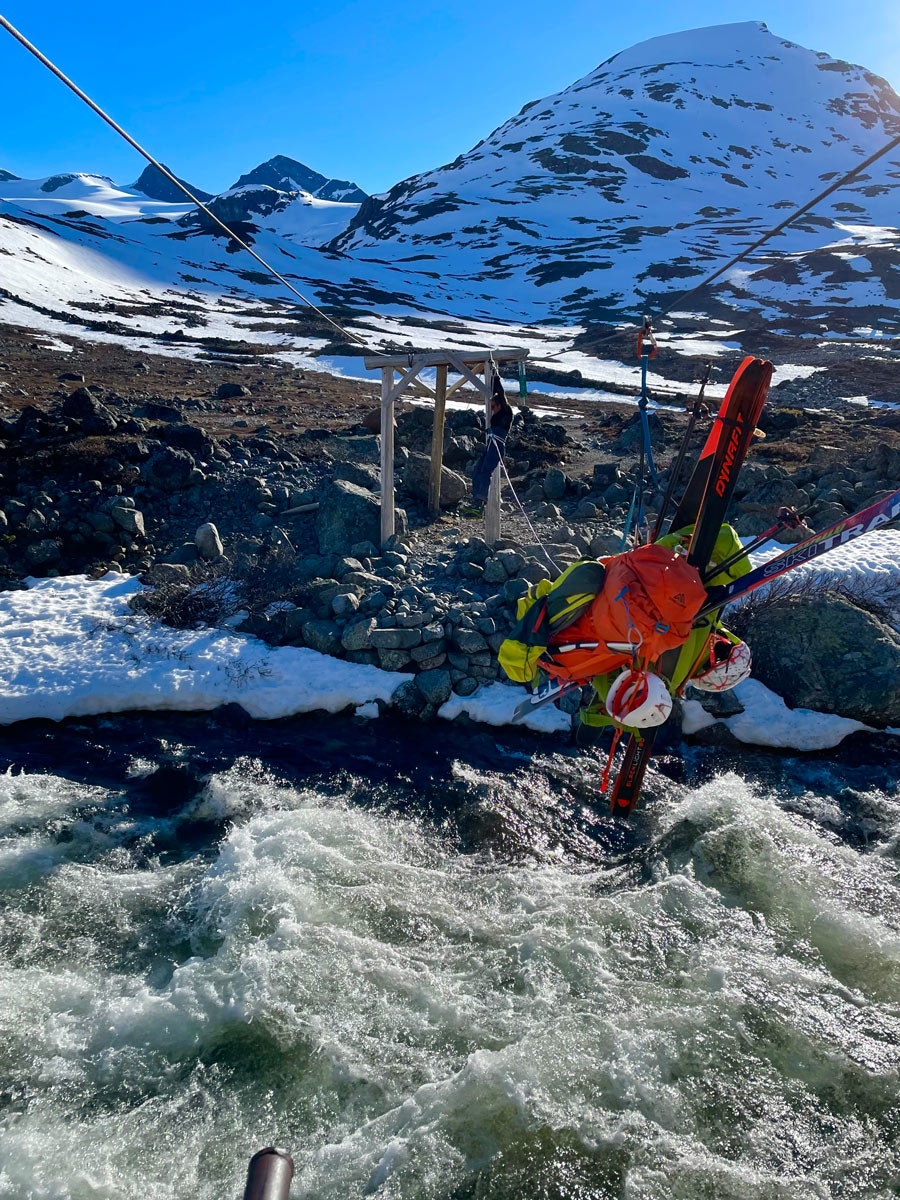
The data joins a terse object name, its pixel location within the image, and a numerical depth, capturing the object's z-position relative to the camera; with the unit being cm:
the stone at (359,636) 867
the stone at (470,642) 853
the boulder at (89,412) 1352
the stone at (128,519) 1098
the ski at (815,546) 334
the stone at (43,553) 1030
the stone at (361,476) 1245
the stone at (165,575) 993
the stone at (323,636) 880
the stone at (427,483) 1287
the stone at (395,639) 861
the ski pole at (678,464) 491
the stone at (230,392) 2312
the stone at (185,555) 1058
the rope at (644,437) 518
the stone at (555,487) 1373
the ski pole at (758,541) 412
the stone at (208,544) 1065
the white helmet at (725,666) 479
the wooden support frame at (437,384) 977
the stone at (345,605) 904
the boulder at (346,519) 1092
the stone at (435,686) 830
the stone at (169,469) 1230
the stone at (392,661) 861
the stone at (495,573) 962
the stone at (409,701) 825
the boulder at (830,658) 816
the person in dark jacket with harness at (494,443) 908
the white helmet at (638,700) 396
